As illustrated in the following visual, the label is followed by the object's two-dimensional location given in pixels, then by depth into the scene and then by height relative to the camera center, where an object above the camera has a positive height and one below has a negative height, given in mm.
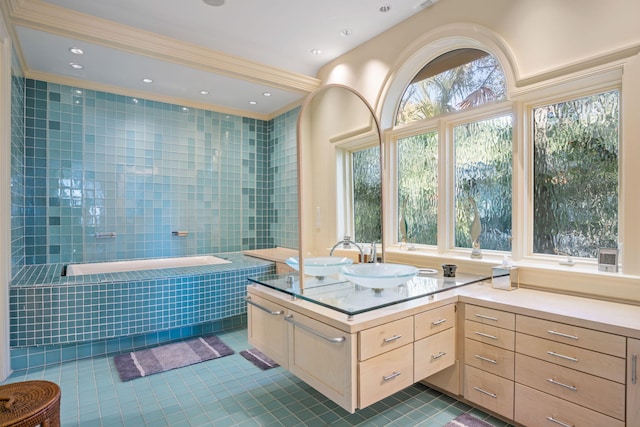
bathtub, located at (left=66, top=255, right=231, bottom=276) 3578 -535
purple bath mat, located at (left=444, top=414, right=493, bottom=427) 1959 -1185
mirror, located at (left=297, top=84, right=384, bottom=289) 2562 +370
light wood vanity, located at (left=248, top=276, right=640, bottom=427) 1563 -692
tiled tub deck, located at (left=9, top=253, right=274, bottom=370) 2684 -790
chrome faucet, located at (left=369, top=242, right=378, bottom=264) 2529 -284
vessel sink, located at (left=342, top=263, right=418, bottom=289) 1966 -363
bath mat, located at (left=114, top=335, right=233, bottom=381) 2736 -1208
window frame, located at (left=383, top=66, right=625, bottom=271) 2076 +453
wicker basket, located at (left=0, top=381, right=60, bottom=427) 1370 -782
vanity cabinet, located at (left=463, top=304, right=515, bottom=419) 1912 -826
